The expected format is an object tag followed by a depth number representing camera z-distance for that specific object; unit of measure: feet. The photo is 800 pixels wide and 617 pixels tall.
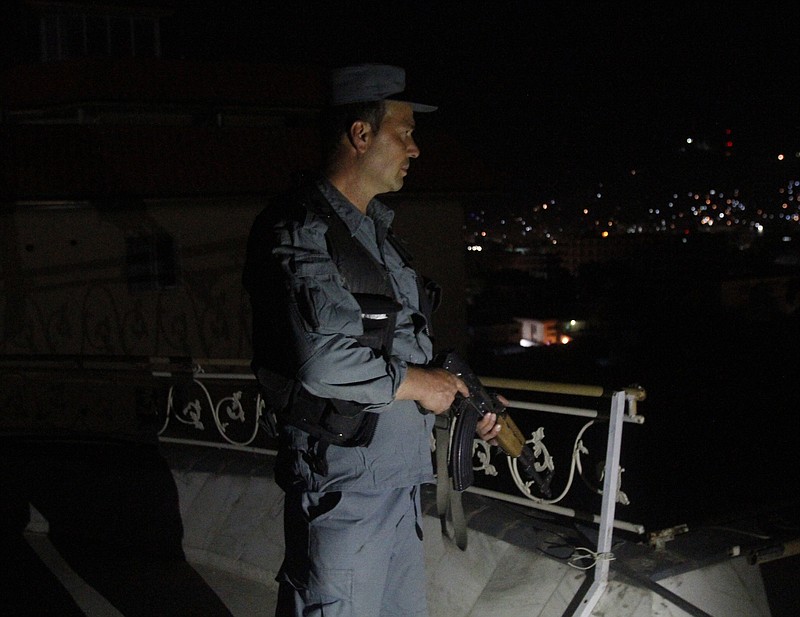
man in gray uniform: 7.13
